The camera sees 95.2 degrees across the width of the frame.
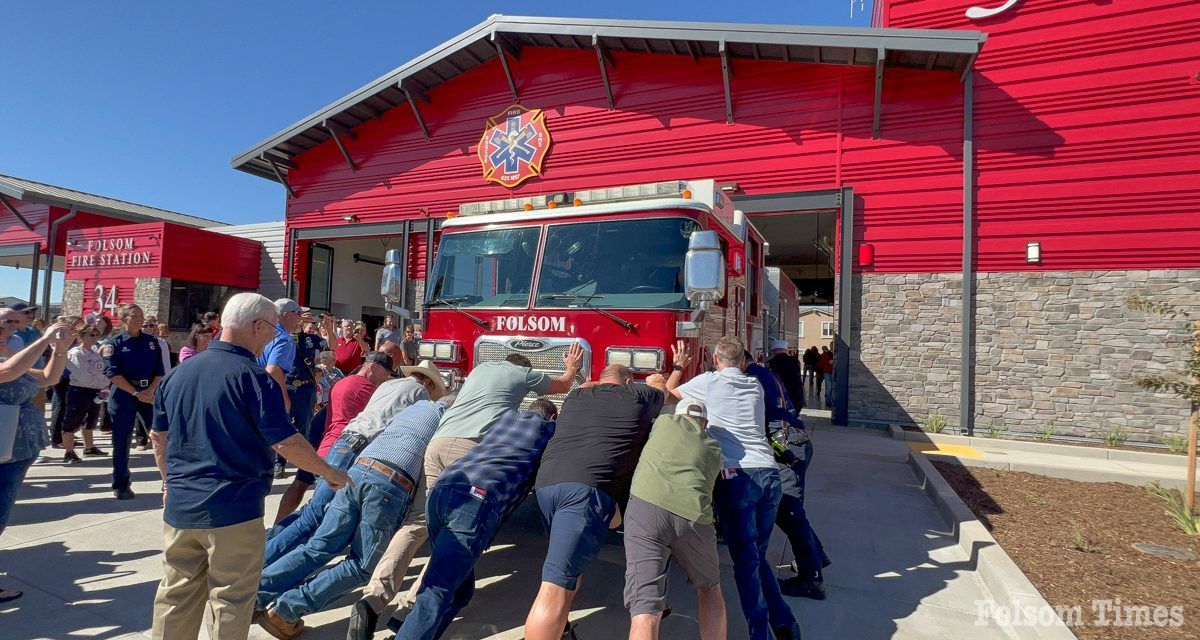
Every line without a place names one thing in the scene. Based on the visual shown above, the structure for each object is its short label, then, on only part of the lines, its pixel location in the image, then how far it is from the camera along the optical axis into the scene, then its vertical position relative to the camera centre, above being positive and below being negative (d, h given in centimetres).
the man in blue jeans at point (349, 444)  344 -80
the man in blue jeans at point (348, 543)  307 -124
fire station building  895 +351
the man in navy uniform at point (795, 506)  385 -113
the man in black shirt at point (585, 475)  280 -75
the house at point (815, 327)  5178 +209
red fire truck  420 +51
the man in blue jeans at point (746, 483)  310 -84
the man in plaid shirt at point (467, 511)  281 -96
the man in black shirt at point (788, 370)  648 -28
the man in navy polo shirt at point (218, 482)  244 -70
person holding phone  324 -49
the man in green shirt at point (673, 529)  279 -97
